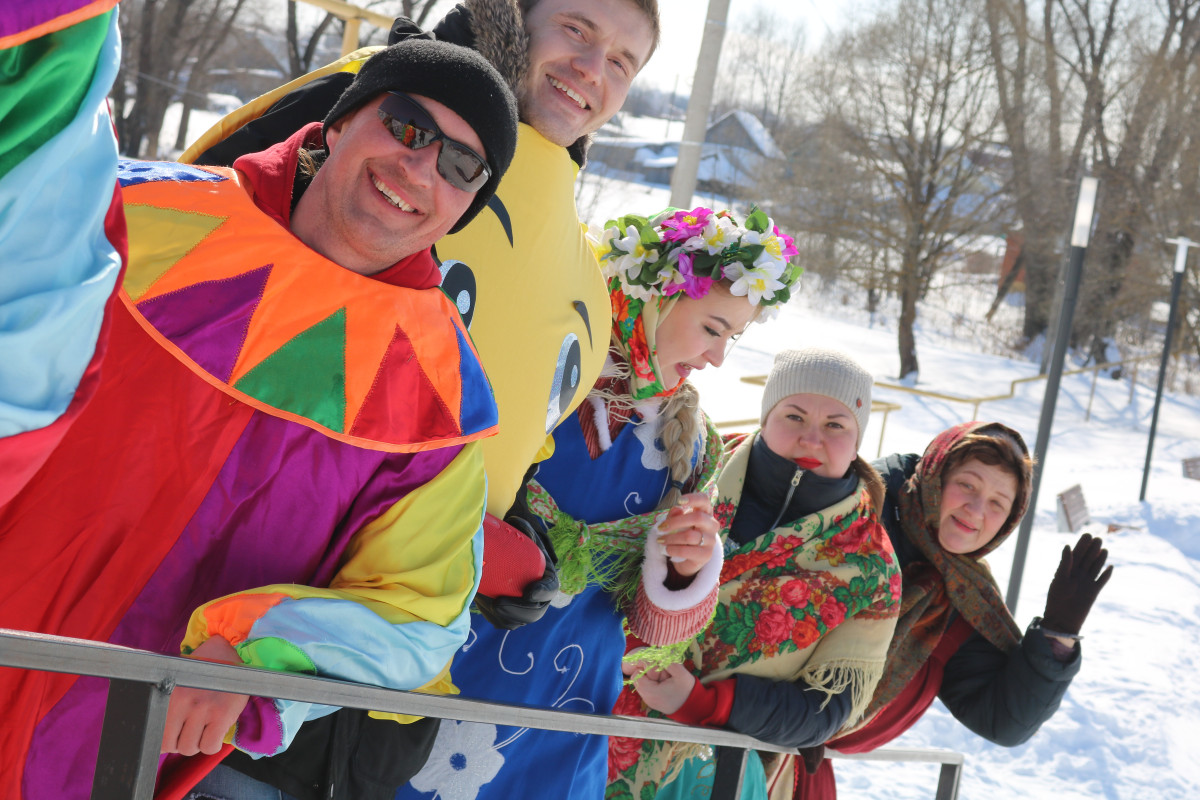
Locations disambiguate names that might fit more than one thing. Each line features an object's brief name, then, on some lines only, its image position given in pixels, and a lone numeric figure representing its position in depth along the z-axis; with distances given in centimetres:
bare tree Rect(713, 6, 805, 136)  3319
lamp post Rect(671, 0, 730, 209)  648
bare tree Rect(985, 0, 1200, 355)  2401
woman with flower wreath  222
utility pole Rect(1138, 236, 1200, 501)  1199
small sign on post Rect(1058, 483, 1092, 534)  954
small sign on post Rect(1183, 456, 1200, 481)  1329
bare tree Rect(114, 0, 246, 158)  1709
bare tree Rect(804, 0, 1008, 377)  2042
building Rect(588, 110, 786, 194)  2991
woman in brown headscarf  313
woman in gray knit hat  257
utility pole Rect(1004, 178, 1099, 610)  678
